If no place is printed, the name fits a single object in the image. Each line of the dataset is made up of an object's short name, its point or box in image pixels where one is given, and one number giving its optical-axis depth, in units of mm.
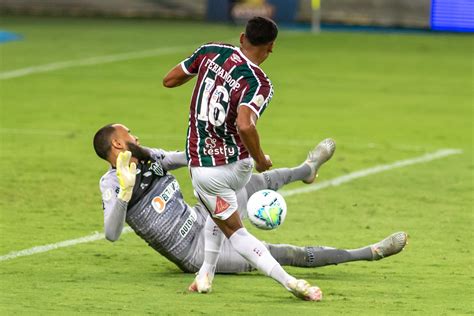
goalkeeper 19234
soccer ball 18453
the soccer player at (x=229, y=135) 17703
